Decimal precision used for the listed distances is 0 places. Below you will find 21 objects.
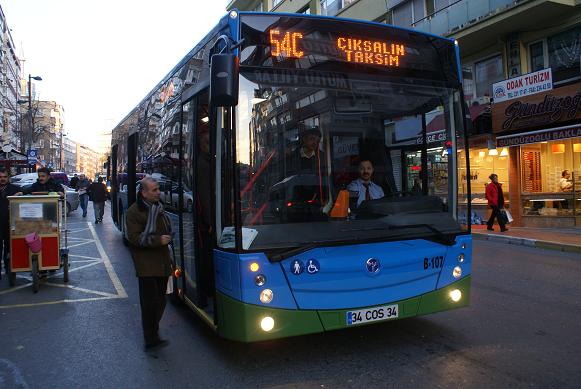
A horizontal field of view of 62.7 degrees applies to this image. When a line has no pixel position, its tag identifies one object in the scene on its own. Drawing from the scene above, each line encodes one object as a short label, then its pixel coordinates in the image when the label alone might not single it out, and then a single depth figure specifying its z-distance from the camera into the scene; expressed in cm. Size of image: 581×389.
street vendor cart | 709
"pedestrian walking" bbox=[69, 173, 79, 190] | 2686
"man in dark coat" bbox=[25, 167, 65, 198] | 804
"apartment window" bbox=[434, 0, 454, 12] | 1903
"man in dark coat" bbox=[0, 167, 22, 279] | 752
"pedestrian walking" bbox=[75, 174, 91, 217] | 2008
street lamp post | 3952
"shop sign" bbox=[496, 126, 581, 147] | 1352
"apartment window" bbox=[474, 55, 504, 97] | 1767
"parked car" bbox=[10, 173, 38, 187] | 2193
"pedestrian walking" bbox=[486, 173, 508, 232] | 1445
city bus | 384
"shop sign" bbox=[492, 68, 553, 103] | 1443
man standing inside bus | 437
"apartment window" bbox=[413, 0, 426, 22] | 2039
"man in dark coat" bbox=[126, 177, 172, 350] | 443
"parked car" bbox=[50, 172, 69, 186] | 2712
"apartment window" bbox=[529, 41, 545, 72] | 1620
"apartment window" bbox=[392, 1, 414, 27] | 2100
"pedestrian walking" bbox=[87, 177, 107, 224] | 1716
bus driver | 456
